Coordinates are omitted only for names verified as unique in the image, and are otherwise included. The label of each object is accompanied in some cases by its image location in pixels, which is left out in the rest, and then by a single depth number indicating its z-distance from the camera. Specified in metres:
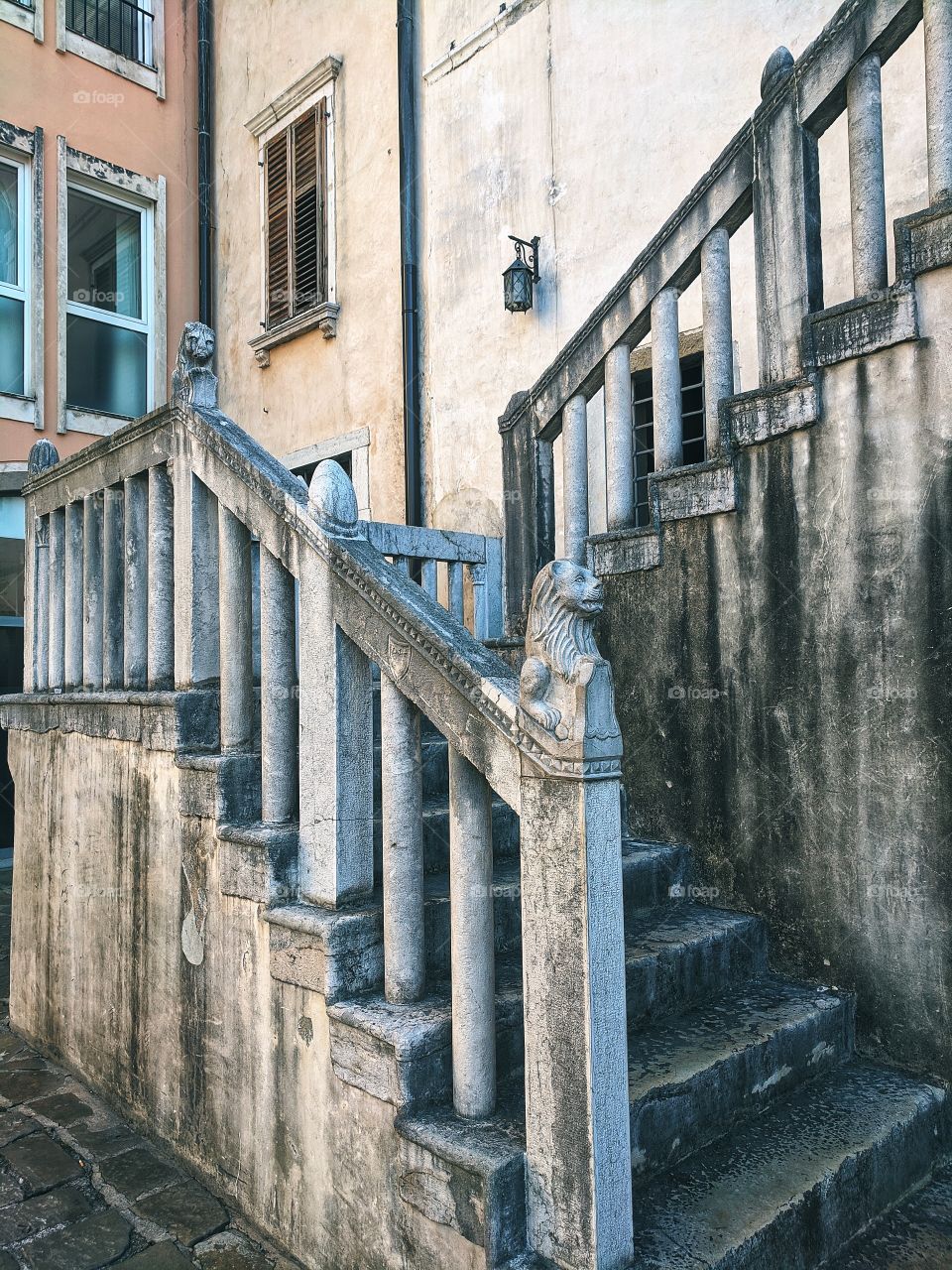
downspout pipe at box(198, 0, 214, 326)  10.19
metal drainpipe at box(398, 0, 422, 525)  7.79
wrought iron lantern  6.60
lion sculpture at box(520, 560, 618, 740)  2.08
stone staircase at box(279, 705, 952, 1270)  2.22
